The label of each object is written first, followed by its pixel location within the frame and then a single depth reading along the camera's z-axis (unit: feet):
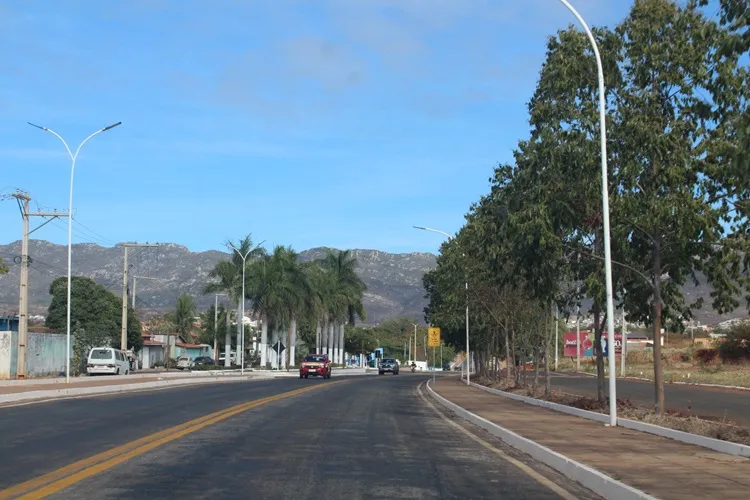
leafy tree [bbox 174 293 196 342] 438.40
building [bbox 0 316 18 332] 224.16
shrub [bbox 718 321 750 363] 258.16
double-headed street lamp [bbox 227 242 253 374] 249.79
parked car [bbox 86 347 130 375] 183.73
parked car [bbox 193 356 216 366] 345.29
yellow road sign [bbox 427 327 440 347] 165.68
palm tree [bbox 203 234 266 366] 278.34
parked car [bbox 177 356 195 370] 319.12
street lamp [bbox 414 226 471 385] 143.04
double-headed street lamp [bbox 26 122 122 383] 133.74
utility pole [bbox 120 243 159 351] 200.85
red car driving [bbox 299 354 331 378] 208.33
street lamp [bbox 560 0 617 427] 63.77
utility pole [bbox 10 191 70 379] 152.46
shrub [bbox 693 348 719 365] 277.23
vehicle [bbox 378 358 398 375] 290.56
